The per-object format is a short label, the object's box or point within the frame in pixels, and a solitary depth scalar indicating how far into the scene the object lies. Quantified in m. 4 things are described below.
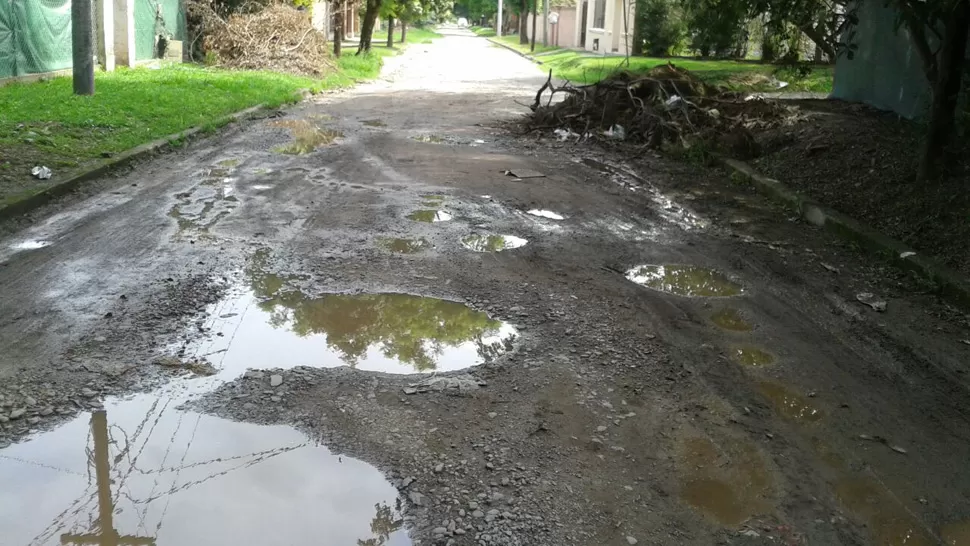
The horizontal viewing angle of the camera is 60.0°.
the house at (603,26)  40.69
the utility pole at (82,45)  14.21
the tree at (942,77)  8.11
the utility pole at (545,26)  51.12
